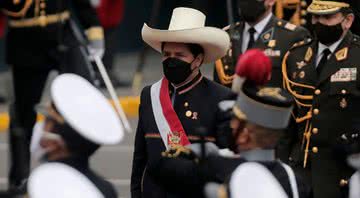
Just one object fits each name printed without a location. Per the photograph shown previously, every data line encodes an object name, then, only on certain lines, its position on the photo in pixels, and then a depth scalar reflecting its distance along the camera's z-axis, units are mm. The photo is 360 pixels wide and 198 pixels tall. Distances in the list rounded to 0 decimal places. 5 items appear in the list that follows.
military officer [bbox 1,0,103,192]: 22000
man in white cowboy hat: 14789
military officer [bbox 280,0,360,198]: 16781
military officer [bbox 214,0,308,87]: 18797
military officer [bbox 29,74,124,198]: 11344
